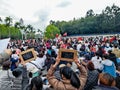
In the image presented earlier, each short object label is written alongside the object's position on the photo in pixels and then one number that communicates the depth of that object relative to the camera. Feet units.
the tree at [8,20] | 123.45
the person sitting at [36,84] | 5.64
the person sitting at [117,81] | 6.64
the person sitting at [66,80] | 5.28
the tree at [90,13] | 154.42
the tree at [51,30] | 132.43
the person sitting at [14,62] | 14.02
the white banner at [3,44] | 9.13
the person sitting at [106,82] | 6.34
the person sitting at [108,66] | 9.78
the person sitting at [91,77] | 7.62
